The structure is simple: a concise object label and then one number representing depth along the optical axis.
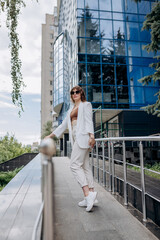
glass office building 17.42
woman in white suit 2.80
